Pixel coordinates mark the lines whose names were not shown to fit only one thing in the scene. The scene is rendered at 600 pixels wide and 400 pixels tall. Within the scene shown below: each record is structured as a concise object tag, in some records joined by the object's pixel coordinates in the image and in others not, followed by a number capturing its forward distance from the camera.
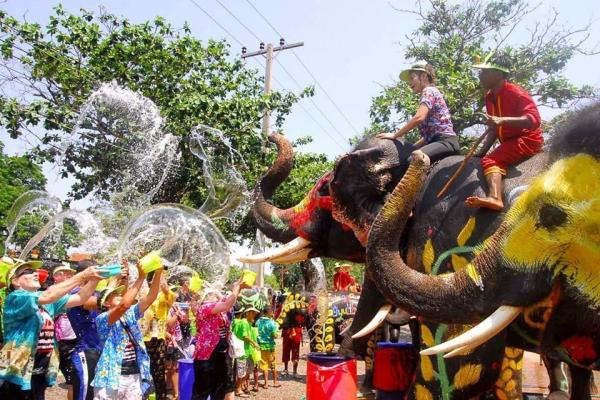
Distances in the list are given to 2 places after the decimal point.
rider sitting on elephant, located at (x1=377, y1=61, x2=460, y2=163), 5.01
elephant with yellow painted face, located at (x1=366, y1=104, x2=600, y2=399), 3.02
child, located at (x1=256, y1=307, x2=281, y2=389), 11.45
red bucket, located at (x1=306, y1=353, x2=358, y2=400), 4.57
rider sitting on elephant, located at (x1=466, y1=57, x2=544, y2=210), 4.21
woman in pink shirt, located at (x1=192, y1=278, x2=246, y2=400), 7.00
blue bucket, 7.56
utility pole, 15.64
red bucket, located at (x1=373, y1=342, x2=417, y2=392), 4.97
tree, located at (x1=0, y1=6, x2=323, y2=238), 12.40
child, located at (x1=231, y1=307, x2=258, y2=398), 9.98
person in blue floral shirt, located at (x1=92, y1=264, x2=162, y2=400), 5.11
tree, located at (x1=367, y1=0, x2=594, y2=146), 11.84
